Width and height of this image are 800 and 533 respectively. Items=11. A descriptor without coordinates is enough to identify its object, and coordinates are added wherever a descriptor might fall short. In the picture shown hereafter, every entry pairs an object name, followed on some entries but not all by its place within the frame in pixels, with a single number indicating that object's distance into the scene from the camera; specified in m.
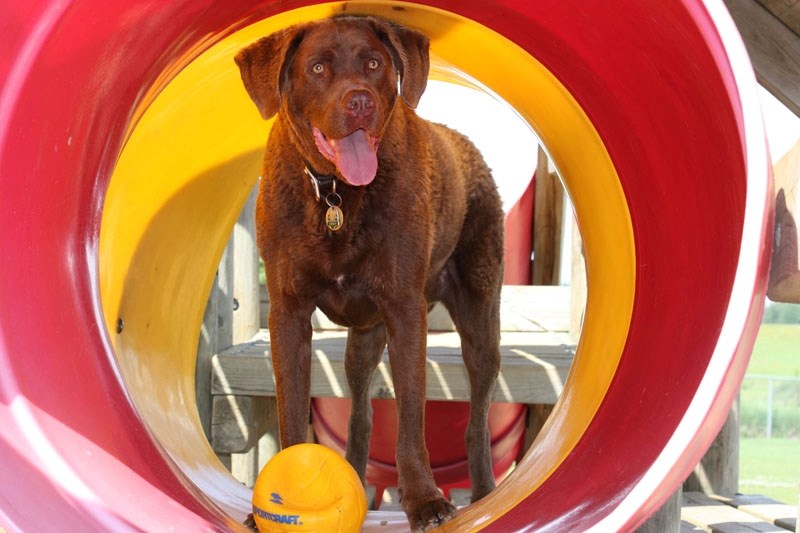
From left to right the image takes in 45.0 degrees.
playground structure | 2.05
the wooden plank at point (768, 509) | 4.17
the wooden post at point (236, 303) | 5.36
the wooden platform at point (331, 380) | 5.00
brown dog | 3.19
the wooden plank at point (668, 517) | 3.52
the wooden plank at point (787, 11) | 3.21
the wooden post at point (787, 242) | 2.50
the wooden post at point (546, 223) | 6.70
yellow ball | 2.73
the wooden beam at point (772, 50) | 3.19
